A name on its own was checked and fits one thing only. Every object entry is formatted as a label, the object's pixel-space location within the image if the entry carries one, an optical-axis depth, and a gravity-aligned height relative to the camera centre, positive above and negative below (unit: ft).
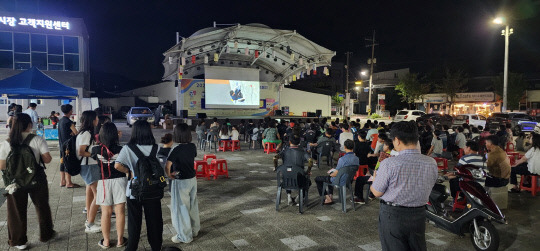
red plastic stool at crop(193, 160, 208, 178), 25.18 -4.36
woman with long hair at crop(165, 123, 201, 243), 12.61 -2.79
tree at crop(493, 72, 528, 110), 97.50 +9.82
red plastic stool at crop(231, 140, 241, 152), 38.74 -3.49
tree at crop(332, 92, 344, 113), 131.20 +7.23
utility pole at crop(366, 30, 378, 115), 108.58 +21.10
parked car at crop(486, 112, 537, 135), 57.47 -0.17
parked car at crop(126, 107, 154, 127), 70.64 +0.40
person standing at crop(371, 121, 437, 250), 8.00 -1.82
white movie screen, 75.97 +5.66
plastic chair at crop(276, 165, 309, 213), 16.58 -3.18
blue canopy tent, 31.49 +2.81
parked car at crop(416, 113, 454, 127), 75.87 -0.06
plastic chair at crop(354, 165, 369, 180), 22.85 -3.70
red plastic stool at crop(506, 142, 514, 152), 30.48 -2.62
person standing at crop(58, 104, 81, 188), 19.70 -0.67
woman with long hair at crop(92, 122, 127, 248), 12.03 -2.61
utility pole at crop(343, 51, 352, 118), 95.67 +5.16
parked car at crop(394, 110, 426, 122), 87.73 +0.94
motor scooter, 12.43 -3.88
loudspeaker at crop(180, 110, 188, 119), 70.18 +0.48
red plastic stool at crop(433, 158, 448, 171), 28.78 -4.20
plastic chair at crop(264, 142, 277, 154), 37.45 -3.60
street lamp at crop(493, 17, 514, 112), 57.21 +15.86
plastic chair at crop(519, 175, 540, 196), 21.06 -4.34
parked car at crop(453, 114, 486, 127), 67.69 -0.03
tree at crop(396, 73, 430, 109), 122.62 +12.00
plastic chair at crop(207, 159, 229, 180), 24.91 -4.13
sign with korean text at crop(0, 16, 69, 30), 80.79 +23.68
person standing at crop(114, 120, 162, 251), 11.07 -3.03
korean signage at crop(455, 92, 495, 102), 103.60 +7.52
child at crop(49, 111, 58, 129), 40.70 -0.45
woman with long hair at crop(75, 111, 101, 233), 13.58 -2.07
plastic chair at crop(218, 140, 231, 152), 39.01 -3.51
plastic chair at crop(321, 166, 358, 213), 17.01 -3.40
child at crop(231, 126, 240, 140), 38.52 -2.08
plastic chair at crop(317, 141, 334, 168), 28.45 -2.79
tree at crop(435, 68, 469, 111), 112.78 +12.58
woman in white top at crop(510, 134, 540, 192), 19.75 -2.70
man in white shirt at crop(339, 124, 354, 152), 27.68 -1.57
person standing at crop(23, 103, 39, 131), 29.12 +0.28
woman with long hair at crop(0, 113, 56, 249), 12.10 -2.90
